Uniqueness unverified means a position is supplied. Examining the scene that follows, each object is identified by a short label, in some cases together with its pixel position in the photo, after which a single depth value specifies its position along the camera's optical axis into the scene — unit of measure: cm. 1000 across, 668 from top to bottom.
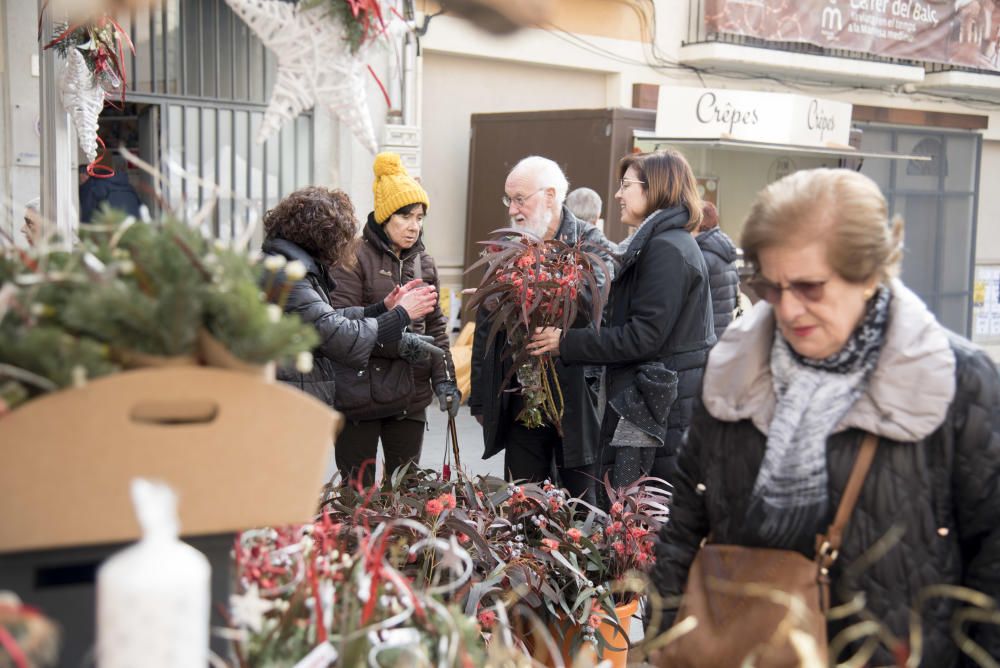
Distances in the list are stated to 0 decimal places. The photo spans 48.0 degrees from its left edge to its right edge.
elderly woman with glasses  181
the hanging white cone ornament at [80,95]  304
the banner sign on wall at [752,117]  932
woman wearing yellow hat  418
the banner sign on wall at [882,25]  1129
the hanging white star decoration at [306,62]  193
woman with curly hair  370
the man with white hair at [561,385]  415
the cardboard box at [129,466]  119
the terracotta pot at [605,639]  284
